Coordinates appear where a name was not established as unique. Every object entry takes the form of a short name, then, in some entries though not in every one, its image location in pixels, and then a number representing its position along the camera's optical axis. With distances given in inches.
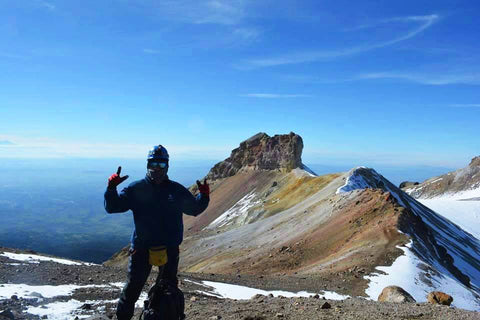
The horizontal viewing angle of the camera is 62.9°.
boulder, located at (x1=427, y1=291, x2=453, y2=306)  560.5
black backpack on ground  277.0
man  291.4
